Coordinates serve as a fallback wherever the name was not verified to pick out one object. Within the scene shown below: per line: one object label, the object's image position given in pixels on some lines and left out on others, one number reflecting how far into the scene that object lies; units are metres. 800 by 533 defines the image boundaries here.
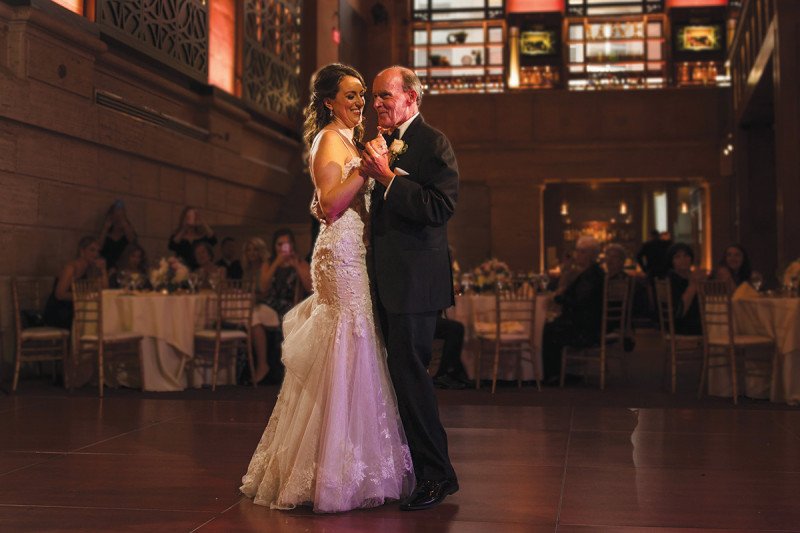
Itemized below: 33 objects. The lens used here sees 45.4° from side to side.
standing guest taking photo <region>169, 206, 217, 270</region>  10.35
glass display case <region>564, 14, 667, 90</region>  18.47
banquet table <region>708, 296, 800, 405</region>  6.63
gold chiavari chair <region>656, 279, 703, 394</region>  7.29
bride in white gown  3.24
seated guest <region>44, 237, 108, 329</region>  7.88
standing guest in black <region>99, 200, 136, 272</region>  9.50
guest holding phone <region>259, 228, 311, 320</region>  8.23
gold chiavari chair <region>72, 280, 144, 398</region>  7.28
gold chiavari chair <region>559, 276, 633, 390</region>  7.67
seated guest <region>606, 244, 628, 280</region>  8.92
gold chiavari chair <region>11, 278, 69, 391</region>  7.39
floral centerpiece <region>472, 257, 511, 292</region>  7.90
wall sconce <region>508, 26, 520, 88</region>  18.56
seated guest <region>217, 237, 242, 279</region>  10.02
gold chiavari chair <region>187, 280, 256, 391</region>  7.68
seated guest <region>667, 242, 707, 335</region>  7.48
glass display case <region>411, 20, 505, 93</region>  18.67
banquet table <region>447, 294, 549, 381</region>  7.86
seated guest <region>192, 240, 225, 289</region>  8.49
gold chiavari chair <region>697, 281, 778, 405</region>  6.79
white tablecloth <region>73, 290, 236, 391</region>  7.48
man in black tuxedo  3.24
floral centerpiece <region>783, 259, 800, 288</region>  7.04
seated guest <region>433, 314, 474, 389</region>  7.62
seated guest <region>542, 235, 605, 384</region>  7.76
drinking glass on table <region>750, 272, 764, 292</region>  7.39
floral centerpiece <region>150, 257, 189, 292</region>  7.77
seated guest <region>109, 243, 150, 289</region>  7.82
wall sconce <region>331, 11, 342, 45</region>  16.64
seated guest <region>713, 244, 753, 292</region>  7.48
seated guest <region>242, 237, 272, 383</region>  8.09
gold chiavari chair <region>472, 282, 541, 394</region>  7.51
